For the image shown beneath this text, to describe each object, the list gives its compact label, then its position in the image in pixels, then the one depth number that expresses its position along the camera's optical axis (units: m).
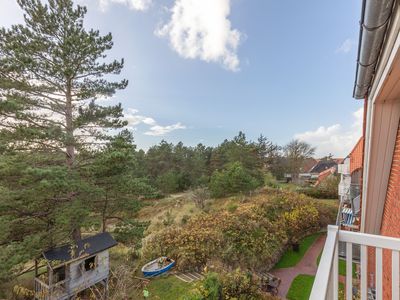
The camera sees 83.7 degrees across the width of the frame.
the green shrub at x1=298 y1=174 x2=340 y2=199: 20.89
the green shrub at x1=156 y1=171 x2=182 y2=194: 27.09
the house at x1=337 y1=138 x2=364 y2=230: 10.24
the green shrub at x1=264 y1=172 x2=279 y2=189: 24.50
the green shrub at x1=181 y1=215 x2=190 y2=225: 16.35
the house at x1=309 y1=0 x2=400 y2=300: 1.47
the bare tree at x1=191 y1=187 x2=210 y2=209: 20.64
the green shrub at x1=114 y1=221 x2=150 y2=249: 9.88
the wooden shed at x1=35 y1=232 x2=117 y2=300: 7.60
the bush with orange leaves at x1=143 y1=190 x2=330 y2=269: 10.27
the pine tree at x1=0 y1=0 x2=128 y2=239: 7.55
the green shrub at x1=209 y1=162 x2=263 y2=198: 19.67
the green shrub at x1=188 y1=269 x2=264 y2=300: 6.69
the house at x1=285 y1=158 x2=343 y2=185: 31.86
